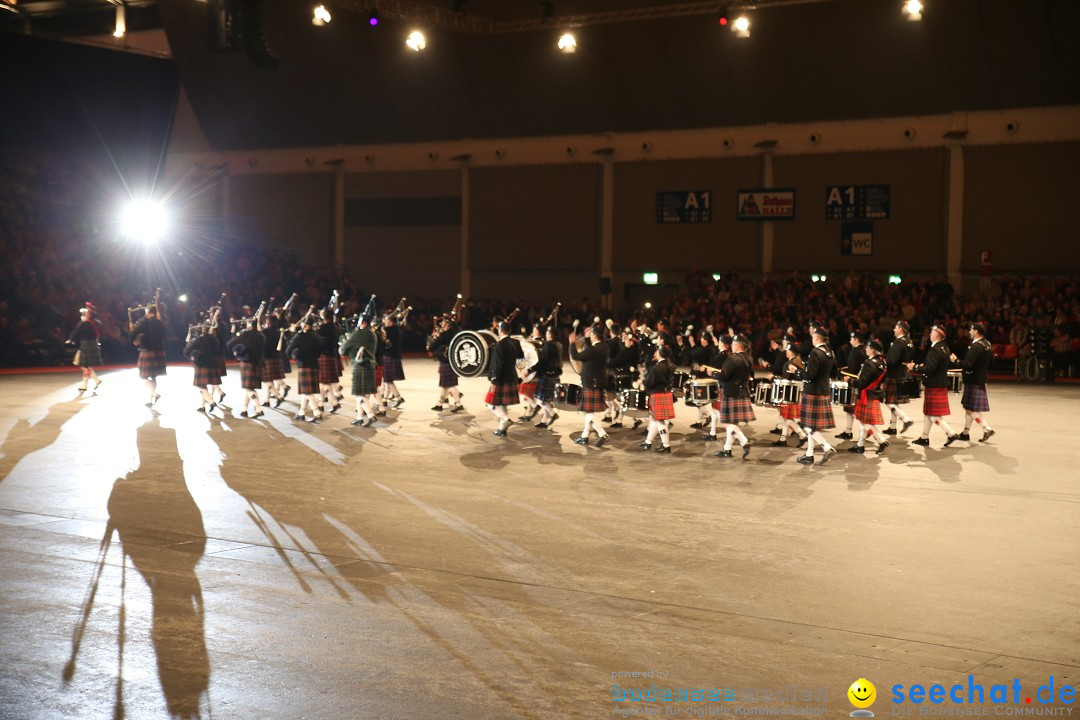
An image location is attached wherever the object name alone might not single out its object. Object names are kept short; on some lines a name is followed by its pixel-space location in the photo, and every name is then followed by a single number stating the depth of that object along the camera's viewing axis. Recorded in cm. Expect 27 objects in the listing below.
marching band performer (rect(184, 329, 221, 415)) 1788
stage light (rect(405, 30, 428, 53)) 2559
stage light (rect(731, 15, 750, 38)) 2525
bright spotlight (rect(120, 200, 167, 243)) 3341
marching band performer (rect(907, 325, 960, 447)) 1473
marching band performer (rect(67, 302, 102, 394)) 2023
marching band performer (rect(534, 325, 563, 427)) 1608
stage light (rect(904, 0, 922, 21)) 2373
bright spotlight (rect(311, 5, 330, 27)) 2375
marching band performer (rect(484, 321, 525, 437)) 1562
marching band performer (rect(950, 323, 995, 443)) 1491
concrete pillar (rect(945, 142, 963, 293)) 2997
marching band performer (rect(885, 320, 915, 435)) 1487
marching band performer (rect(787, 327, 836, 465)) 1337
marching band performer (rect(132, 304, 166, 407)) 1870
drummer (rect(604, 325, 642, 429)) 1561
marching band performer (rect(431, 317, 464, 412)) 1769
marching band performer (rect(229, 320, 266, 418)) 1741
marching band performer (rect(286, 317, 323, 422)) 1688
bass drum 1702
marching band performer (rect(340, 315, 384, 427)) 1641
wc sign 3100
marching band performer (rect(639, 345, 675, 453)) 1410
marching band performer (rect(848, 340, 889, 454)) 1409
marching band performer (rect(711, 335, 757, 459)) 1362
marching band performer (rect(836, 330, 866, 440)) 1541
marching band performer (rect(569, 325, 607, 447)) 1485
